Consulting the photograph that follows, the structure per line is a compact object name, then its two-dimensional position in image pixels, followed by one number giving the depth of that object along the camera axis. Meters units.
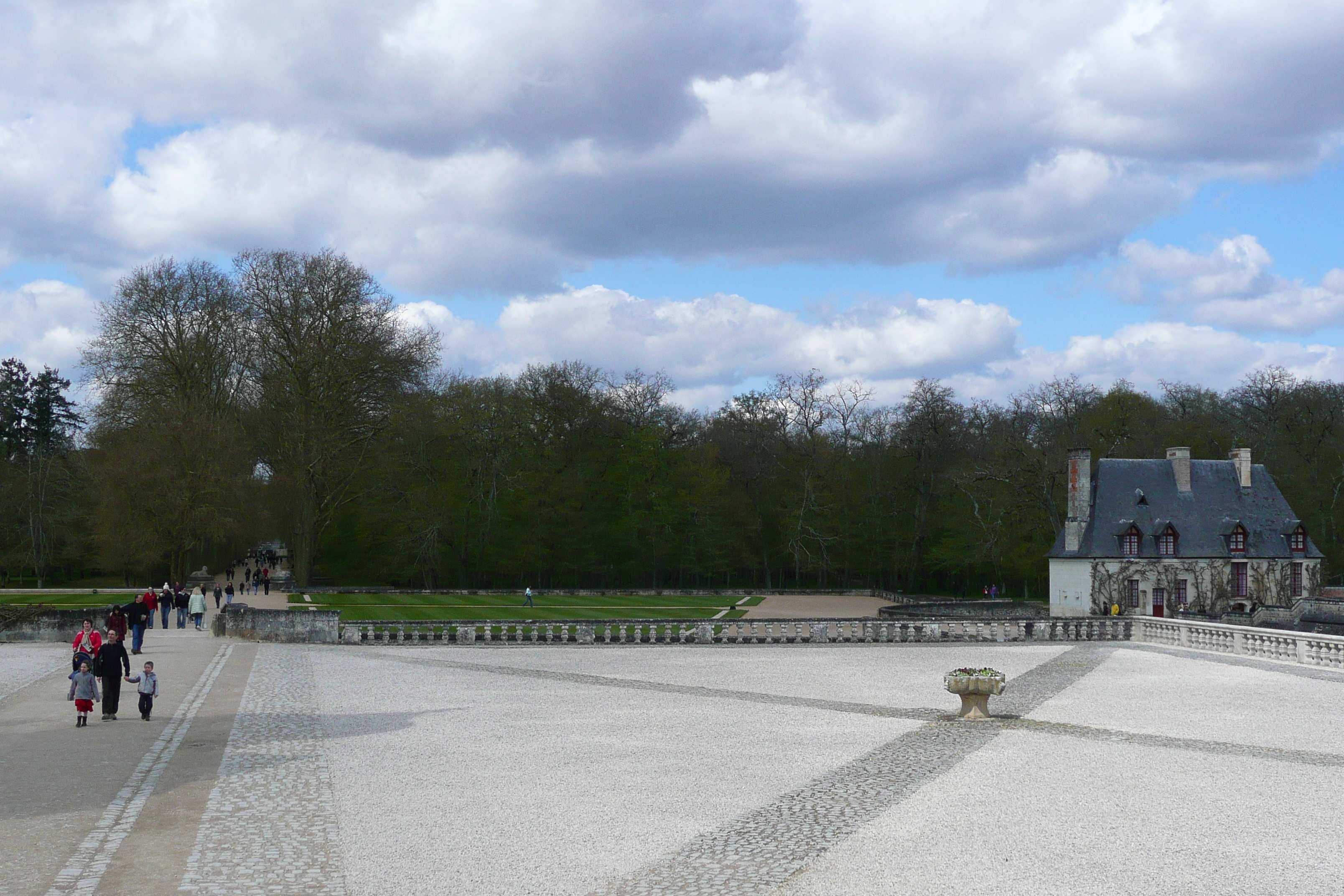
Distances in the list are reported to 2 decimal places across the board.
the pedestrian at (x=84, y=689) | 16.88
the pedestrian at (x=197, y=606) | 38.44
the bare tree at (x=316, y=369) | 59.22
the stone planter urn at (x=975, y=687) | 18.09
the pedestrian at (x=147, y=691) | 17.50
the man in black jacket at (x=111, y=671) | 17.47
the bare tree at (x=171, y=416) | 52.75
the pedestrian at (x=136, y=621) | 28.88
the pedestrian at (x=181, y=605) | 39.66
